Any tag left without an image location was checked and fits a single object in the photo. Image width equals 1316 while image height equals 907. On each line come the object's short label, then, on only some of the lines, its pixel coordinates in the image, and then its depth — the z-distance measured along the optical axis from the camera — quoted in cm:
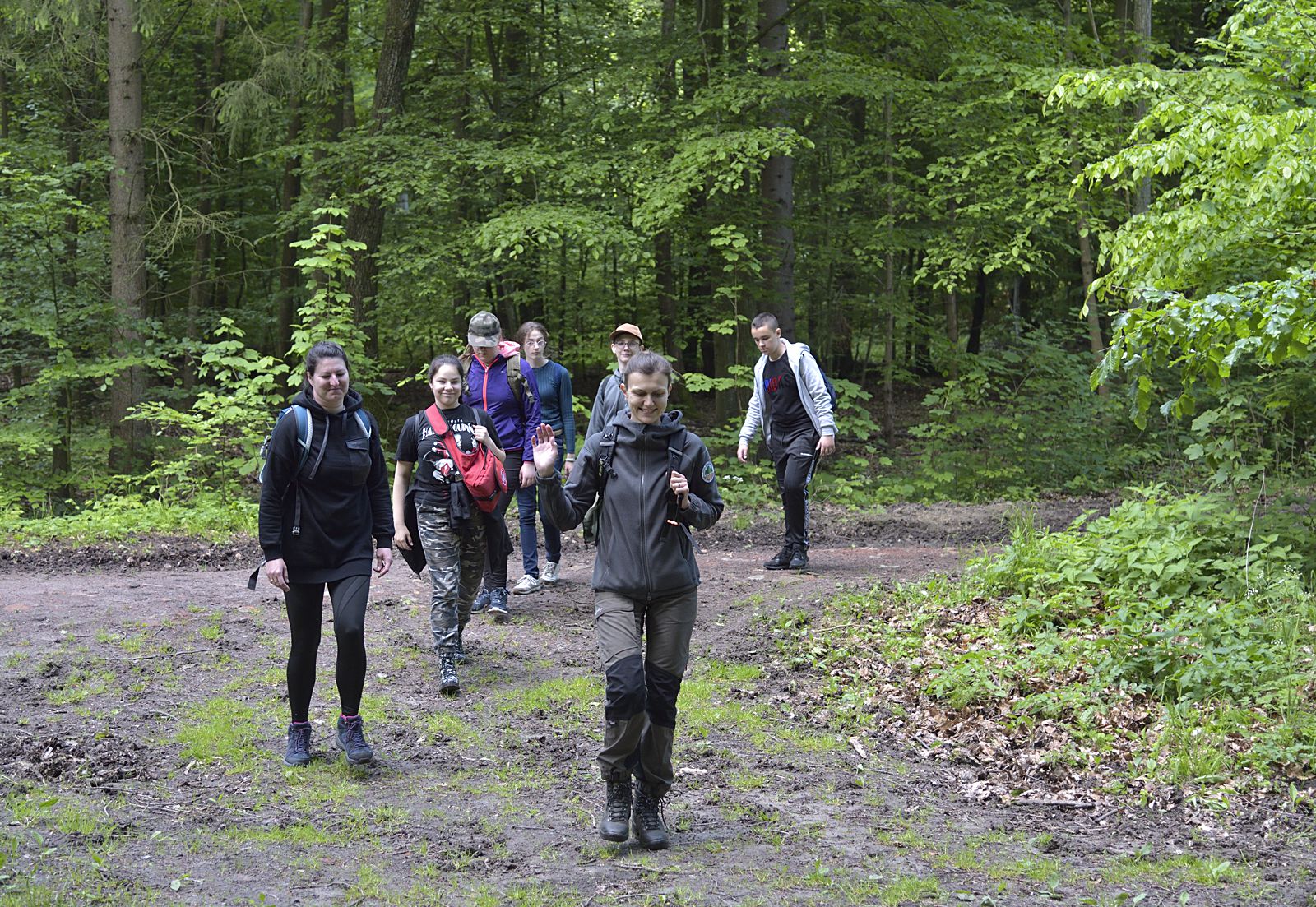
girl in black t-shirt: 682
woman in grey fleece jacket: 466
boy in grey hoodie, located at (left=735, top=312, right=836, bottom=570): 948
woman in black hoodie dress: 541
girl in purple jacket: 802
